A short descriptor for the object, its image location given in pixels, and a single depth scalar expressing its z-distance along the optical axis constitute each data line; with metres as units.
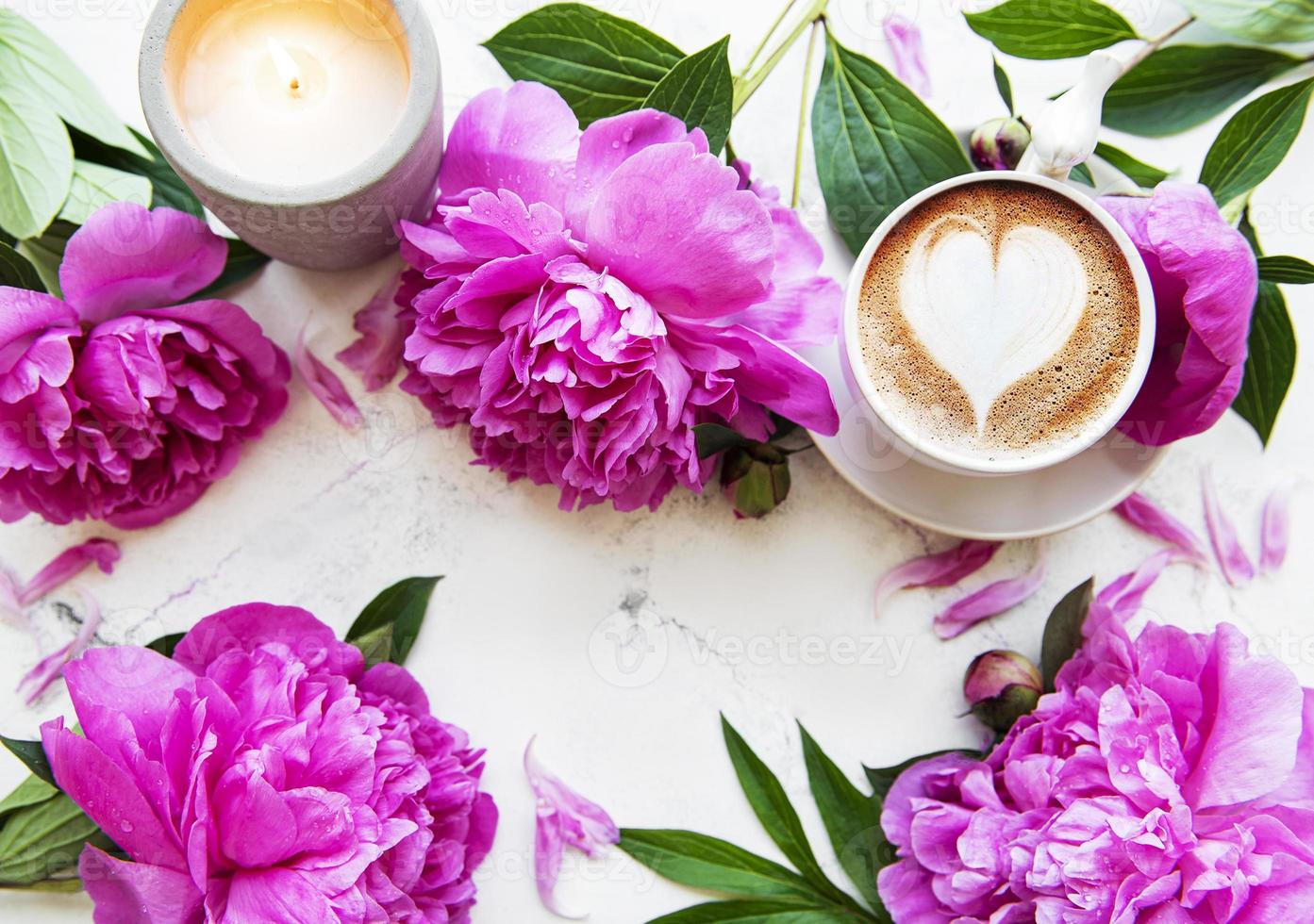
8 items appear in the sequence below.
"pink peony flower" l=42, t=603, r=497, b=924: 0.58
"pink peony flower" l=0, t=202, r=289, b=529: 0.64
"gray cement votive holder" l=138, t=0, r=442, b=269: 0.59
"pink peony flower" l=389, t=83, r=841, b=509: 0.57
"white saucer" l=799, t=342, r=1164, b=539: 0.71
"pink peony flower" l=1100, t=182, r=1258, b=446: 0.61
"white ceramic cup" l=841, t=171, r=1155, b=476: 0.63
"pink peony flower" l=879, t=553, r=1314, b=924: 0.60
